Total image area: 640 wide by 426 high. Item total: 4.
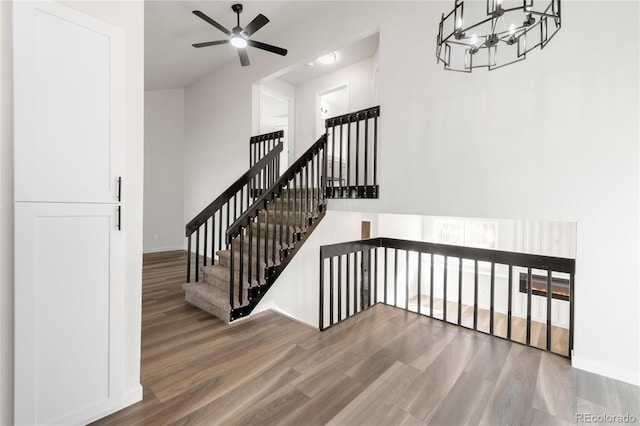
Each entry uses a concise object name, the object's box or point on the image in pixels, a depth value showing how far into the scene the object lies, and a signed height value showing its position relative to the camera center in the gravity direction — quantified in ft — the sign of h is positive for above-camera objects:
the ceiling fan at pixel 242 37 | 11.60 +7.55
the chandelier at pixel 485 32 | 7.55 +5.45
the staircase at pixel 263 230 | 9.45 -0.89
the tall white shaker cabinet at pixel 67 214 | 4.28 -0.15
